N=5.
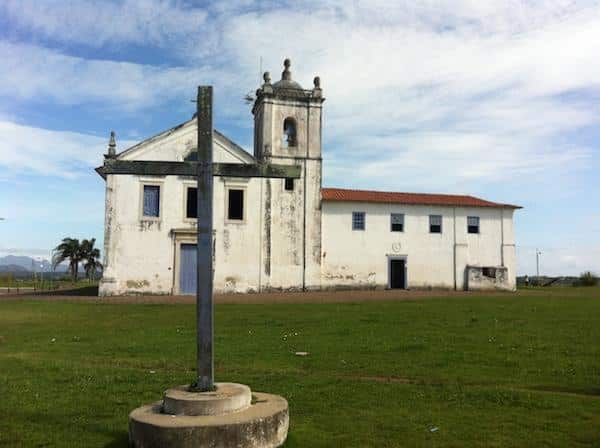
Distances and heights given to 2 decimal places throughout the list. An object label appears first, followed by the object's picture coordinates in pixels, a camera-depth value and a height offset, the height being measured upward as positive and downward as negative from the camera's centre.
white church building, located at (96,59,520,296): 26.70 +2.35
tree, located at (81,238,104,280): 59.81 +1.63
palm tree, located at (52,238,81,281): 57.94 +1.85
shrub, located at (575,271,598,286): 38.91 -0.45
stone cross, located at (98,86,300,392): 5.55 +1.06
